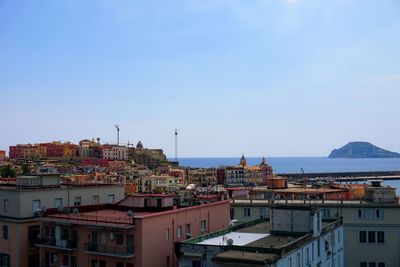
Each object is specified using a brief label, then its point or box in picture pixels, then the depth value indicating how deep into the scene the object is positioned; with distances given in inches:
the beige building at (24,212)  1369.3
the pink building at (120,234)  1159.0
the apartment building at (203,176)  7514.8
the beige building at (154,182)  5098.4
